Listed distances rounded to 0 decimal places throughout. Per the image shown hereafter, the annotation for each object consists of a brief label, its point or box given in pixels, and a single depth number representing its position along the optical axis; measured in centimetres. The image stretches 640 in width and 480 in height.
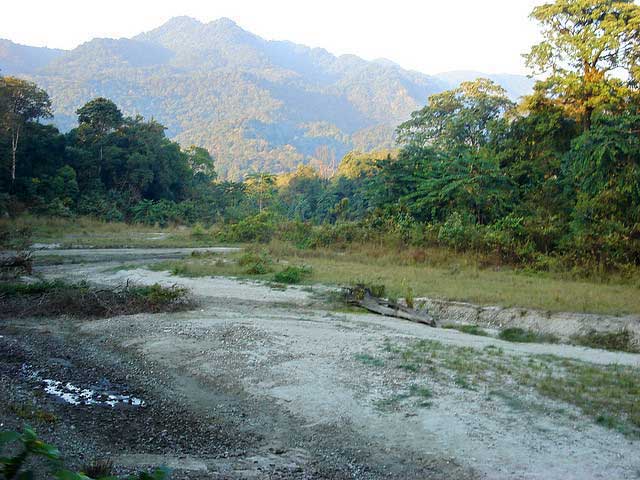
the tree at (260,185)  6538
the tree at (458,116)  4481
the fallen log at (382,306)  1466
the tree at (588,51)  2498
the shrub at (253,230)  3544
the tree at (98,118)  5238
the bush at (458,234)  2348
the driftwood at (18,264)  1662
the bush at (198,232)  3956
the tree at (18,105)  4309
